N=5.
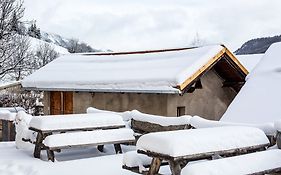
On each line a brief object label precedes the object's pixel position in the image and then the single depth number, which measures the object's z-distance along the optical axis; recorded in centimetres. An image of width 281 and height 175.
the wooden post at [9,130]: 1297
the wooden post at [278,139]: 599
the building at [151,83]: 1284
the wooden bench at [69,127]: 834
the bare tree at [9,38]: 2450
